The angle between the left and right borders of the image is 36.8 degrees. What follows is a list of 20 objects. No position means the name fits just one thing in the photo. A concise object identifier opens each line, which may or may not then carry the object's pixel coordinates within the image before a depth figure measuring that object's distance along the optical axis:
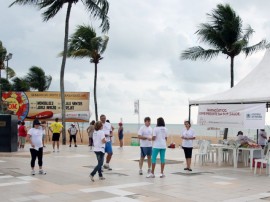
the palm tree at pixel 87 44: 29.62
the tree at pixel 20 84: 45.88
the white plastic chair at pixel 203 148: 13.86
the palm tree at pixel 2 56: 40.46
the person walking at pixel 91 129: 20.01
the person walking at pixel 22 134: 19.95
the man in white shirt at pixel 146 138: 10.99
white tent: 12.73
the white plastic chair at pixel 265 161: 11.70
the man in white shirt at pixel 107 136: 11.80
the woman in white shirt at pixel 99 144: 10.12
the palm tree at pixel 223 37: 23.47
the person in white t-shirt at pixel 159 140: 10.77
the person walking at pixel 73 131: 22.59
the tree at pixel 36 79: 47.03
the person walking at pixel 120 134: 23.17
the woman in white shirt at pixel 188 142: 12.43
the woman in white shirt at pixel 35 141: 10.84
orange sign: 31.09
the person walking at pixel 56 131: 19.61
